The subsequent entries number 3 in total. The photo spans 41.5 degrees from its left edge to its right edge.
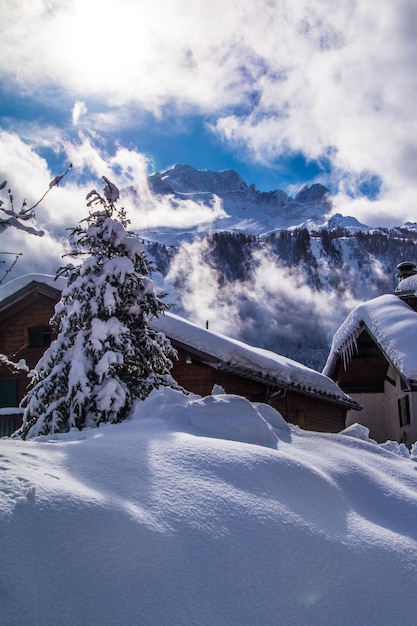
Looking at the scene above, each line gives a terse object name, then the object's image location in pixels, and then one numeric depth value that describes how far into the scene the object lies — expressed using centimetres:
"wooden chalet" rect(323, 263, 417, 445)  1666
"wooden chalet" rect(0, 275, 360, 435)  1492
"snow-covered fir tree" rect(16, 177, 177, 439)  983
